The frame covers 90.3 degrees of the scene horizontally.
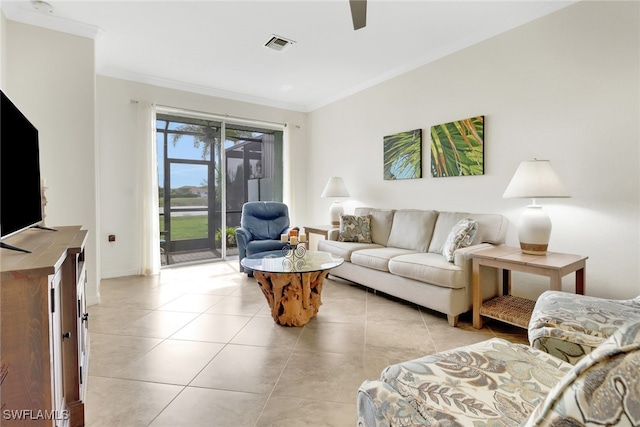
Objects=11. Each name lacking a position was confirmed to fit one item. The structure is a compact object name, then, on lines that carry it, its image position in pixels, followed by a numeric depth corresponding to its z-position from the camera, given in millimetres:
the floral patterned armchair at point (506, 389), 458
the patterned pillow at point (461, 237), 2789
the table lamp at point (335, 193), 4621
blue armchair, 4059
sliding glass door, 4699
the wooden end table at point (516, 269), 2203
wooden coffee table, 2600
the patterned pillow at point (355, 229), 3986
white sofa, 2641
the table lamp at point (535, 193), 2412
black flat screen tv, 1195
